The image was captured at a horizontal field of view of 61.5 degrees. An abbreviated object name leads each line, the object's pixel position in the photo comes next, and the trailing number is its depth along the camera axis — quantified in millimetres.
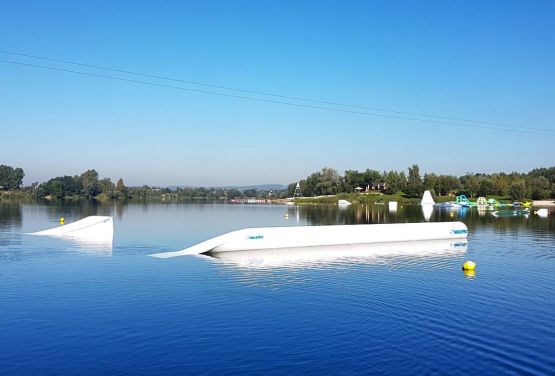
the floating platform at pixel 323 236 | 44938
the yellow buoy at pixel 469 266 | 36500
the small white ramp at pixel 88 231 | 56062
